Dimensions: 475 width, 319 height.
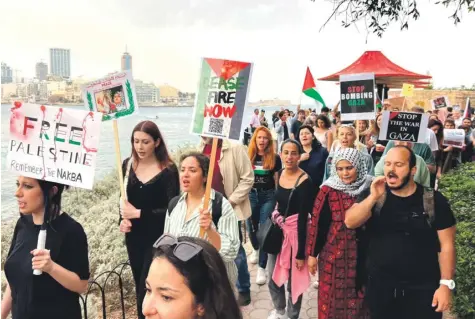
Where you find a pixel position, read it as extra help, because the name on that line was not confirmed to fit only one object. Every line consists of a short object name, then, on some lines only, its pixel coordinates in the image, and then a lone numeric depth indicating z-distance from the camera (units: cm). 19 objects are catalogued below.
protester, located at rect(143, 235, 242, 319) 162
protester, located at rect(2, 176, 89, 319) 253
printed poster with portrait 396
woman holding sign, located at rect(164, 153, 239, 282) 307
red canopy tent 1411
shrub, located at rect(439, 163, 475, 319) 411
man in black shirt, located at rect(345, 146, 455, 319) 294
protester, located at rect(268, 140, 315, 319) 407
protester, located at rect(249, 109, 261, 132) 1931
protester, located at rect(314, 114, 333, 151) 812
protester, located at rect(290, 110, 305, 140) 1396
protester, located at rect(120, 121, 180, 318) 380
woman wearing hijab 344
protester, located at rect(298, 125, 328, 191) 619
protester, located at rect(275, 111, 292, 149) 1647
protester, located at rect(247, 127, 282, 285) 549
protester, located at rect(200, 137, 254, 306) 471
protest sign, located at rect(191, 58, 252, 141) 316
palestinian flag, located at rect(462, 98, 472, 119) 1314
